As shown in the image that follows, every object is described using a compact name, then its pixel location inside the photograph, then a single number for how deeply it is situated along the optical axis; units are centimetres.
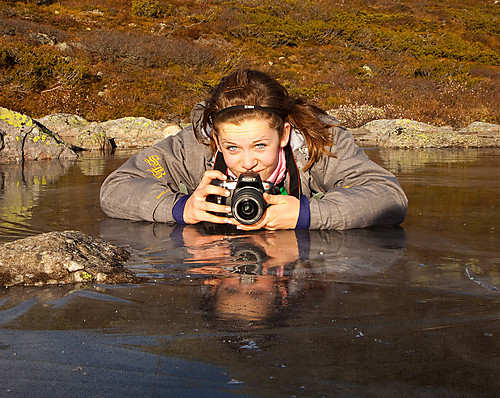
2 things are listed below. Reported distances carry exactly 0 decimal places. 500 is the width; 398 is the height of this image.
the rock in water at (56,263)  228
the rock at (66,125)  1334
